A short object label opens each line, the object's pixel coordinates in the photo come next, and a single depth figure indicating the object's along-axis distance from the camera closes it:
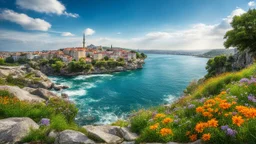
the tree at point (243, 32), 19.31
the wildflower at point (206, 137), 2.95
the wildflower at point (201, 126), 3.18
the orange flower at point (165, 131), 3.68
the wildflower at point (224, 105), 3.47
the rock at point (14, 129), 4.38
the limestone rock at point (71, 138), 4.27
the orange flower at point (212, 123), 3.09
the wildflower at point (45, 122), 5.27
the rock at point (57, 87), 40.76
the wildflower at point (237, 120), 2.84
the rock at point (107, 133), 4.70
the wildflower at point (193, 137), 3.43
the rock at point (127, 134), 4.69
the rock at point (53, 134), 4.66
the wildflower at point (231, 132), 2.80
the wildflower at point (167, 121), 4.16
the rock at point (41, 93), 15.60
